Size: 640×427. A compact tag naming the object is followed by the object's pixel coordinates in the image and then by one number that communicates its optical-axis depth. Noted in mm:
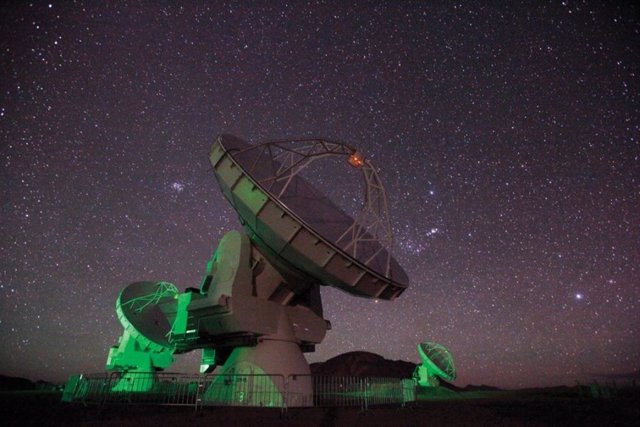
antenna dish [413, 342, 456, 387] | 28188
